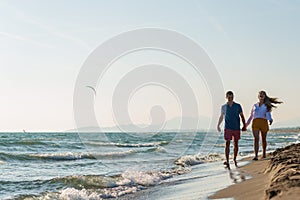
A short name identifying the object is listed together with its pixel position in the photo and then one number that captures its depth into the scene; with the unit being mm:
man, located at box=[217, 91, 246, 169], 9758
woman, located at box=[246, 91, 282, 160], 10359
